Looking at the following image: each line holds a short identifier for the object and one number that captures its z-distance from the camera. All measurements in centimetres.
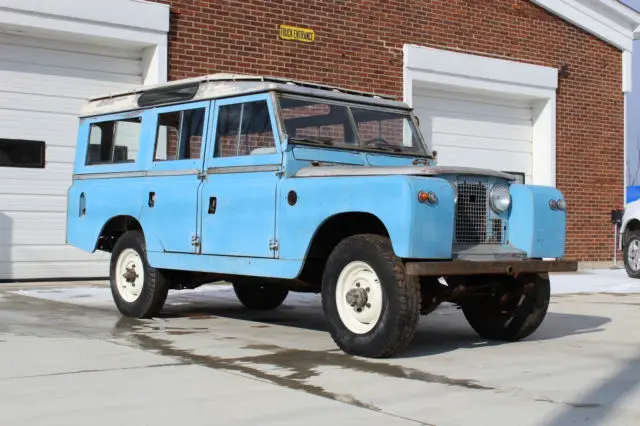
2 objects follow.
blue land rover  645
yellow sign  1430
